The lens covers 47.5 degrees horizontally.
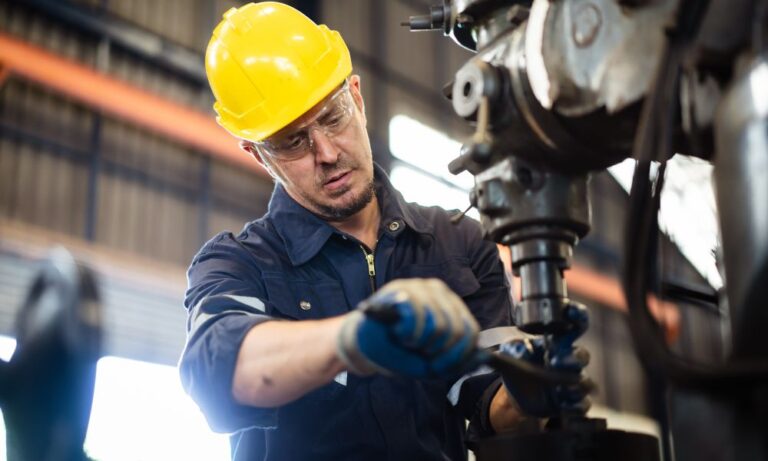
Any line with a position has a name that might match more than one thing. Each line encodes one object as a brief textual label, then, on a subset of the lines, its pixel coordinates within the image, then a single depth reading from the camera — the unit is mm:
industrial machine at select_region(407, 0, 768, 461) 784
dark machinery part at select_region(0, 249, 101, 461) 848
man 1188
